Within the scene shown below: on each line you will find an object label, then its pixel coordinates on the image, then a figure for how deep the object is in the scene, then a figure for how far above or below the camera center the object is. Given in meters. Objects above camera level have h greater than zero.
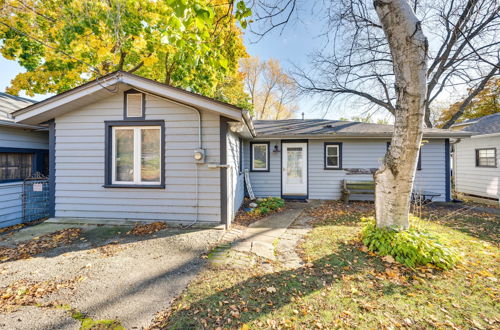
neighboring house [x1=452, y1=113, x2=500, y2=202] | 8.73 +0.22
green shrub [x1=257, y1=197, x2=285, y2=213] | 6.92 -1.21
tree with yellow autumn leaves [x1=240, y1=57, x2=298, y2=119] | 21.84 +8.44
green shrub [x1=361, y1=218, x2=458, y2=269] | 3.15 -1.29
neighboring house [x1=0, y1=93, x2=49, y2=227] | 5.18 +0.33
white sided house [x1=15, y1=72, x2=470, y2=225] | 4.75 +0.43
